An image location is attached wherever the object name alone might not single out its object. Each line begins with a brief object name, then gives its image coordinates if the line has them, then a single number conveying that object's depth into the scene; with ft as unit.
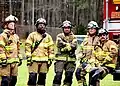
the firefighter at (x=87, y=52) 38.36
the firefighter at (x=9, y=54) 36.38
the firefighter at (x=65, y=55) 40.18
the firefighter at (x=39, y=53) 38.40
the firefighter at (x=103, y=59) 36.49
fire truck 49.51
